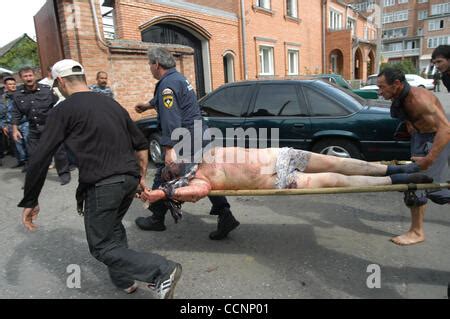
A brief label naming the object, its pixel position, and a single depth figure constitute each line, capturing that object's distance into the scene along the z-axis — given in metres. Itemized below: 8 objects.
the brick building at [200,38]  8.24
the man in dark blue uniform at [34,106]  5.85
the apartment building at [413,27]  58.53
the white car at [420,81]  23.44
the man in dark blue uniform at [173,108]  3.30
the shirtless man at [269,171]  2.96
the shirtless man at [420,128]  2.93
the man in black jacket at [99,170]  2.32
